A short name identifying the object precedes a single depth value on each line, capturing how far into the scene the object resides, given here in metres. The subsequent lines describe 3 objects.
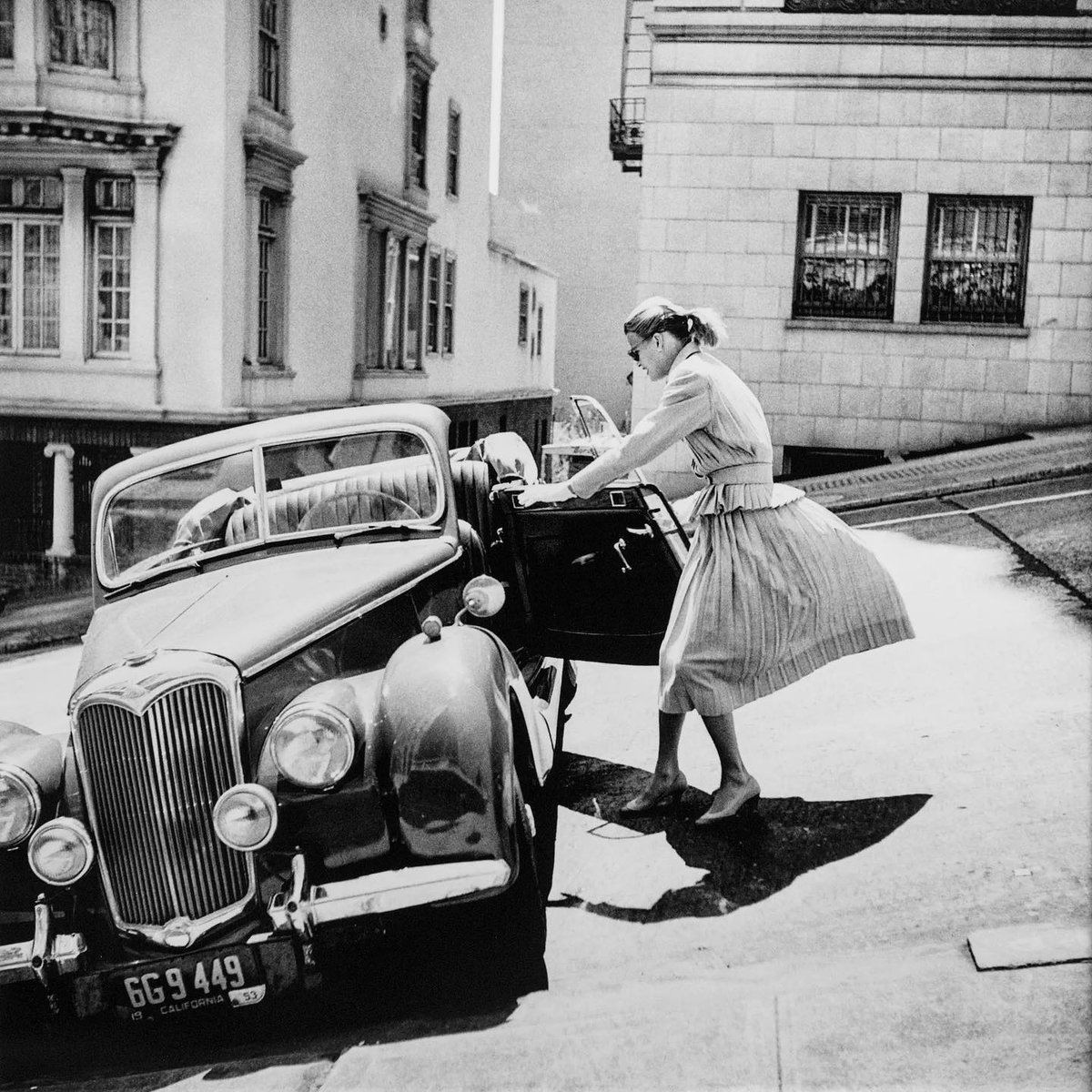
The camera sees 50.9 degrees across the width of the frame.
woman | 3.73
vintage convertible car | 2.93
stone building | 9.27
